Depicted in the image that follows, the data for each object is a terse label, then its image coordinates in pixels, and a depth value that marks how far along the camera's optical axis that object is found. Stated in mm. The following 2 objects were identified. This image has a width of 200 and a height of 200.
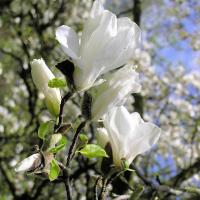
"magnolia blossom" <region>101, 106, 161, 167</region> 919
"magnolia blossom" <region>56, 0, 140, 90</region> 872
